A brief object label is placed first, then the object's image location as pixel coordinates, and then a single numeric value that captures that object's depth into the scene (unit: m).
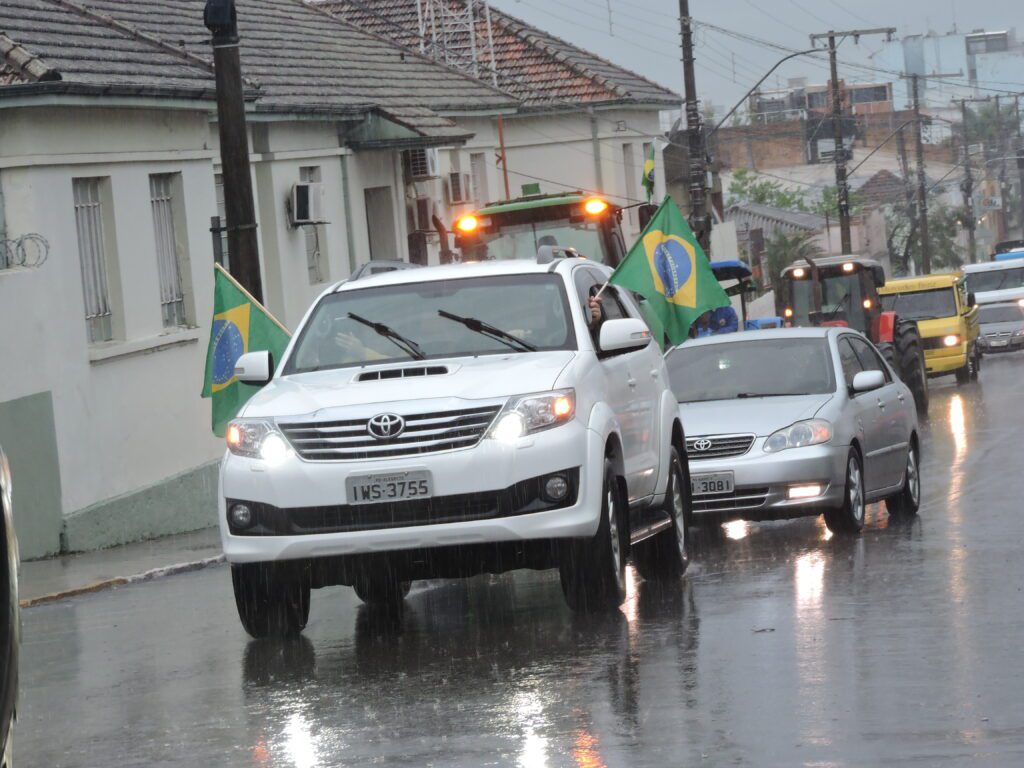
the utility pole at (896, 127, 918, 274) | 81.13
